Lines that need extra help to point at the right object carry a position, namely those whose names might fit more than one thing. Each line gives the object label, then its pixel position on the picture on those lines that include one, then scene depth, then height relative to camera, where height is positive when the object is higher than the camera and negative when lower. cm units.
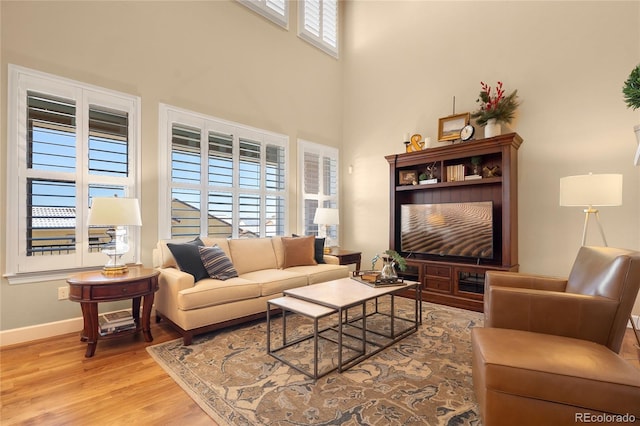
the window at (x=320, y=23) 502 +335
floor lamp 264 +23
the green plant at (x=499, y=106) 379 +138
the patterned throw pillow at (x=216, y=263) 309 -49
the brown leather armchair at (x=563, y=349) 131 -68
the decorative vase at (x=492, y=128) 374 +109
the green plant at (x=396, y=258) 291 -40
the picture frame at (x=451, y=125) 417 +128
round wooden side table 239 -62
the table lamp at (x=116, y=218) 254 -2
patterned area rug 168 -110
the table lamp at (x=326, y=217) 467 -2
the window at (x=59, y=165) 264 +48
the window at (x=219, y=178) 360 +51
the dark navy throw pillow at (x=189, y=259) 294 -42
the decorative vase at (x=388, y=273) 289 -55
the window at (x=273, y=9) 436 +307
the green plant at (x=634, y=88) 198 +85
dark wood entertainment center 358 +25
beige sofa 267 -68
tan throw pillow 400 -47
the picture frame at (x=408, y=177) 452 +59
